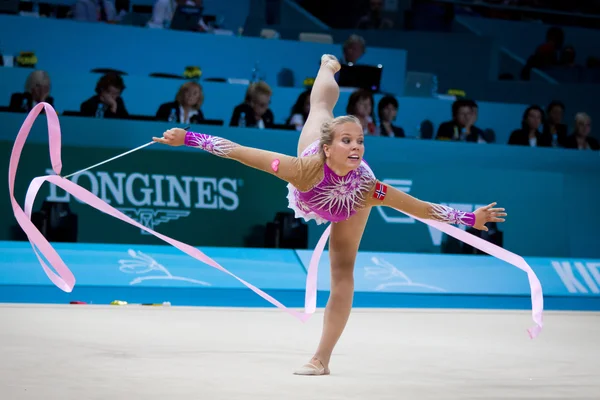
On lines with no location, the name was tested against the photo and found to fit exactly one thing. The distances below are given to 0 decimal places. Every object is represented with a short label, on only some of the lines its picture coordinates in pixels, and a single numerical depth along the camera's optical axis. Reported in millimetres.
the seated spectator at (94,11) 20578
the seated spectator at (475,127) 17812
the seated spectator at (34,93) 15562
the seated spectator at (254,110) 16406
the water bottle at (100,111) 15700
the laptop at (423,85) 20453
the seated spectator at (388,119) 17453
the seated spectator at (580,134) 18672
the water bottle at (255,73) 19623
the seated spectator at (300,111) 16844
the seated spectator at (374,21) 24597
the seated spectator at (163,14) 21123
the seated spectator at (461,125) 17687
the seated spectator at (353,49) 19453
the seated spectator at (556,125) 18844
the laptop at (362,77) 18297
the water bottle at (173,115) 16109
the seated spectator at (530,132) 18094
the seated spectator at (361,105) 16766
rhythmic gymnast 8180
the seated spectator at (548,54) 25156
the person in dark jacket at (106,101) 15711
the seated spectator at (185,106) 16109
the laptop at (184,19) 20547
